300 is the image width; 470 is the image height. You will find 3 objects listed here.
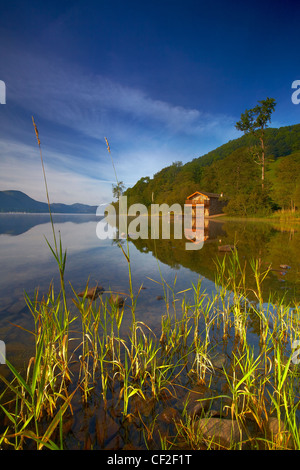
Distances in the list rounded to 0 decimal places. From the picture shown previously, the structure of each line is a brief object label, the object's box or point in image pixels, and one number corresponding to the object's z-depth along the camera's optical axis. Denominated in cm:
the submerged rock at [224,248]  1250
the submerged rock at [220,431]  204
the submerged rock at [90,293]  611
